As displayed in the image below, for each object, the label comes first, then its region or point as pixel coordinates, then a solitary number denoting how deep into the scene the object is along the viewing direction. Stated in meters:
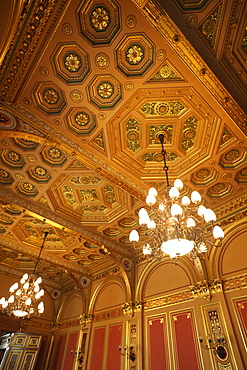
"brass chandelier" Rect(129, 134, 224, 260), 3.69
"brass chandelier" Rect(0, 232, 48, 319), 7.00
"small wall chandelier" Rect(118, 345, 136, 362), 7.03
